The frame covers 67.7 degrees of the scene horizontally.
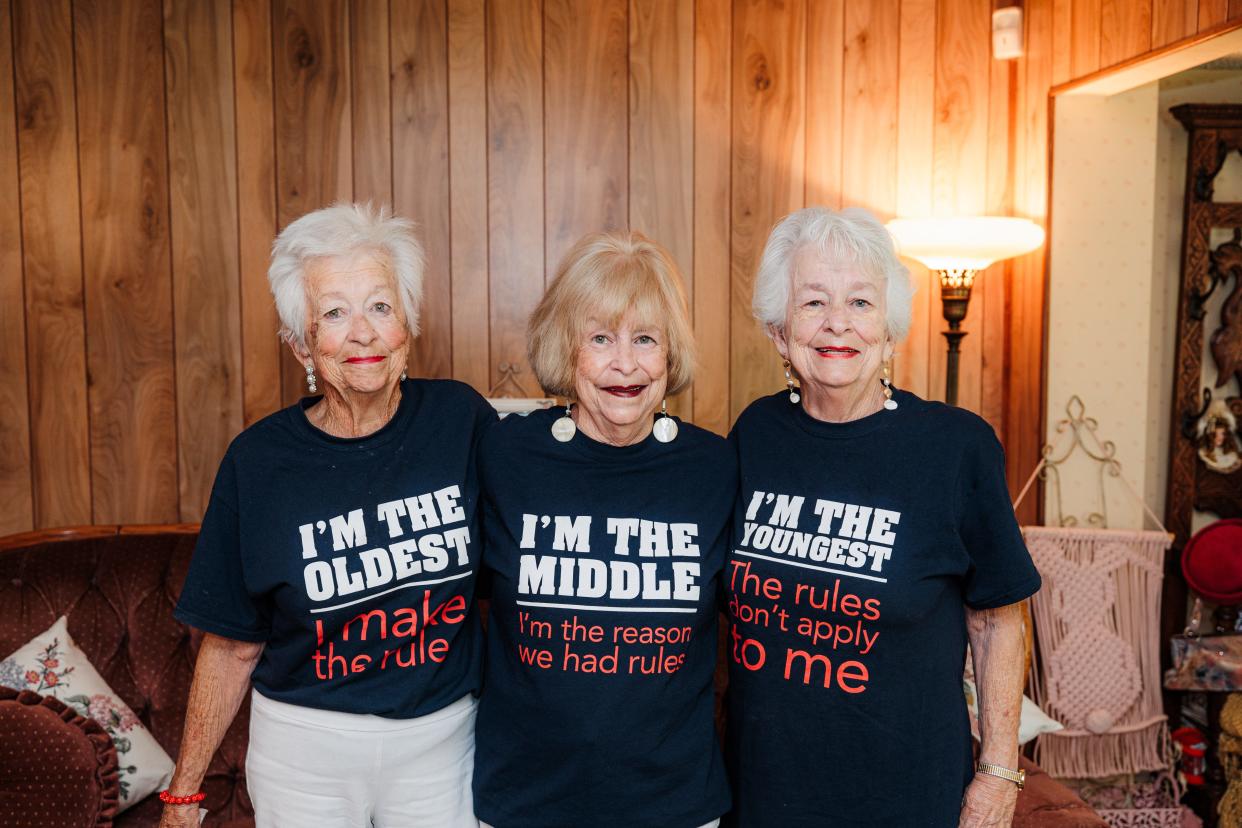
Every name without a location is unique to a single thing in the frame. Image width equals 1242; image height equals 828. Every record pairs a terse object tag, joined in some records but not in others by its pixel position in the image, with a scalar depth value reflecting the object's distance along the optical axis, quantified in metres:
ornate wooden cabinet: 2.88
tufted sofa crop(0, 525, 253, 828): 2.02
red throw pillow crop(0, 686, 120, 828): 1.71
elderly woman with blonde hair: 1.32
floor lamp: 2.45
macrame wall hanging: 2.56
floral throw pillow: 1.92
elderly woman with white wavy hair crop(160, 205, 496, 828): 1.34
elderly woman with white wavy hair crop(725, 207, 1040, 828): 1.31
